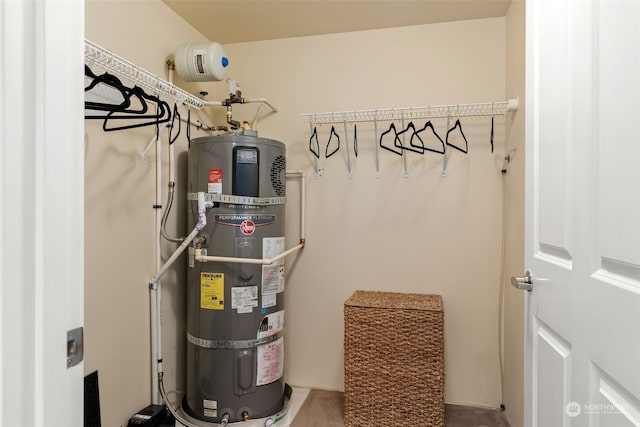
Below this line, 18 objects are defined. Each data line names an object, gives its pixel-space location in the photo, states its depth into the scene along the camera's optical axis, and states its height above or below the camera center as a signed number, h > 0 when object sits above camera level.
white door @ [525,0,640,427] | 0.68 +0.00
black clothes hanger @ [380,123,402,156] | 2.40 +0.47
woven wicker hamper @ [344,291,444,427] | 2.04 -0.82
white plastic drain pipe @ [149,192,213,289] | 1.99 -0.08
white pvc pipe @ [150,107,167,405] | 2.09 -0.70
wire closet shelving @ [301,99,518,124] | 2.24 +0.62
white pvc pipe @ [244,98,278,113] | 2.44 +0.71
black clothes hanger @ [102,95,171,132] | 1.39 +0.38
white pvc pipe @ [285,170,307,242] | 2.59 +0.07
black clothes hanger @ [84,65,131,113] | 1.24 +0.42
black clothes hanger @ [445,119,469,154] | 2.30 +0.43
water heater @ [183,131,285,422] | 2.07 -0.40
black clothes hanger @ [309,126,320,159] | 2.57 +0.45
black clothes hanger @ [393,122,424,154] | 2.32 +0.46
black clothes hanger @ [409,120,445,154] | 2.28 +0.45
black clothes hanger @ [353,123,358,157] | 2.52 +0.48
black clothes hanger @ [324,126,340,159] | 2.55 +0.43
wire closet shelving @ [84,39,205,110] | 1.38 +0.57
